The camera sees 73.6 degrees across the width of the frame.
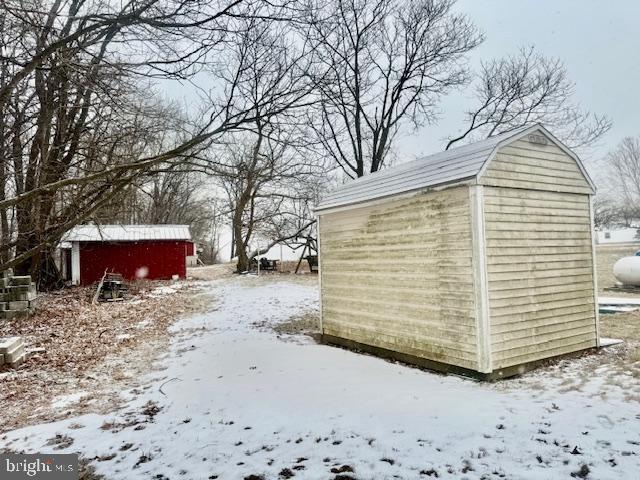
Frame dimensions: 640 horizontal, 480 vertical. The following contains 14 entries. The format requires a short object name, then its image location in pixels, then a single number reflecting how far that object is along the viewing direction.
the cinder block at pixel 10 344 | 7.01
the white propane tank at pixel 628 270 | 15.04
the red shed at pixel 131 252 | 21.19
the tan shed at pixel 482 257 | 5.91
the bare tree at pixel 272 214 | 21.64
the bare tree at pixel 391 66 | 17.09
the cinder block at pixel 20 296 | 11.09
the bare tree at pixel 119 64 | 4.45
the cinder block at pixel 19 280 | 11.39
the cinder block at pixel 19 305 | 11.02
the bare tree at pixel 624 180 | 36.00
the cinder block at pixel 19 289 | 11.17
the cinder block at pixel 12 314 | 10.85
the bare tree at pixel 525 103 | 16.92
